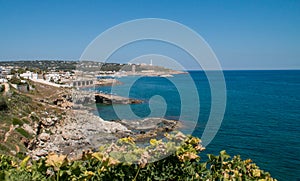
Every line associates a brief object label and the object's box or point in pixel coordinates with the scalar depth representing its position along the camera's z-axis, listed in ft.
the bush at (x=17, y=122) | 76.01
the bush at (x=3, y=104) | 84.74
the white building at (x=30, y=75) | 202.18
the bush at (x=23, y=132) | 73.21
